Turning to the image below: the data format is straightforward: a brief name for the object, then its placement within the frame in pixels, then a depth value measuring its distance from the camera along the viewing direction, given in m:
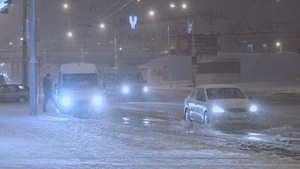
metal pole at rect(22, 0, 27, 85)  31.53
